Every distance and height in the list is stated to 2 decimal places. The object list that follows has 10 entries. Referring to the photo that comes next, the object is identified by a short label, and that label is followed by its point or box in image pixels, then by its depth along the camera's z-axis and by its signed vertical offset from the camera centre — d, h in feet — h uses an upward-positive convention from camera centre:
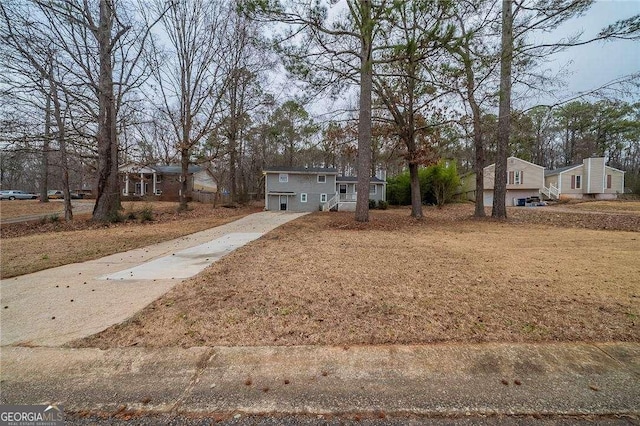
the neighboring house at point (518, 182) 95.20 +6.92
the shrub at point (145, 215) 45.98 -2.06
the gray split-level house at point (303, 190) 81.76 +3.70
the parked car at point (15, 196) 123.67 +3.19
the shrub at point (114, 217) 42.47 -2.23
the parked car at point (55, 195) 124.59 +3.64
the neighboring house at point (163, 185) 119.51 +8.30
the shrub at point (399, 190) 95.66 +4.20
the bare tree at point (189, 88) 61.46 +25.90
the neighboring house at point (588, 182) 92.53 +6.76
